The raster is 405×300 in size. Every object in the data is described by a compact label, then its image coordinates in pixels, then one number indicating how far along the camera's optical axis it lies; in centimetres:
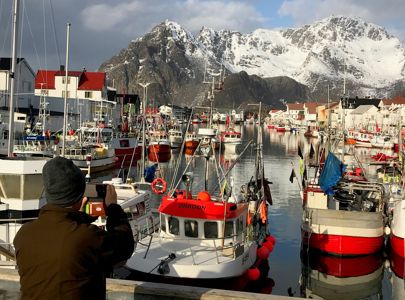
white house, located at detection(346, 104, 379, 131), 14525
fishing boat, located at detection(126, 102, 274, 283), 1658
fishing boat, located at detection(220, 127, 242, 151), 9062
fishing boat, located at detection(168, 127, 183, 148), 9119
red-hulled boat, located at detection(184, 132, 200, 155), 8081
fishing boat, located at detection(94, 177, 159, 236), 2248
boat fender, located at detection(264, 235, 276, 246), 2308
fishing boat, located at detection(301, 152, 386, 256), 2266
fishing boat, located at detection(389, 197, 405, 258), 2194
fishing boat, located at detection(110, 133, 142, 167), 6500
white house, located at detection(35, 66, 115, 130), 10000
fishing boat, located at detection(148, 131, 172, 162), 7026
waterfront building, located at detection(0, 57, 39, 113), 7413
